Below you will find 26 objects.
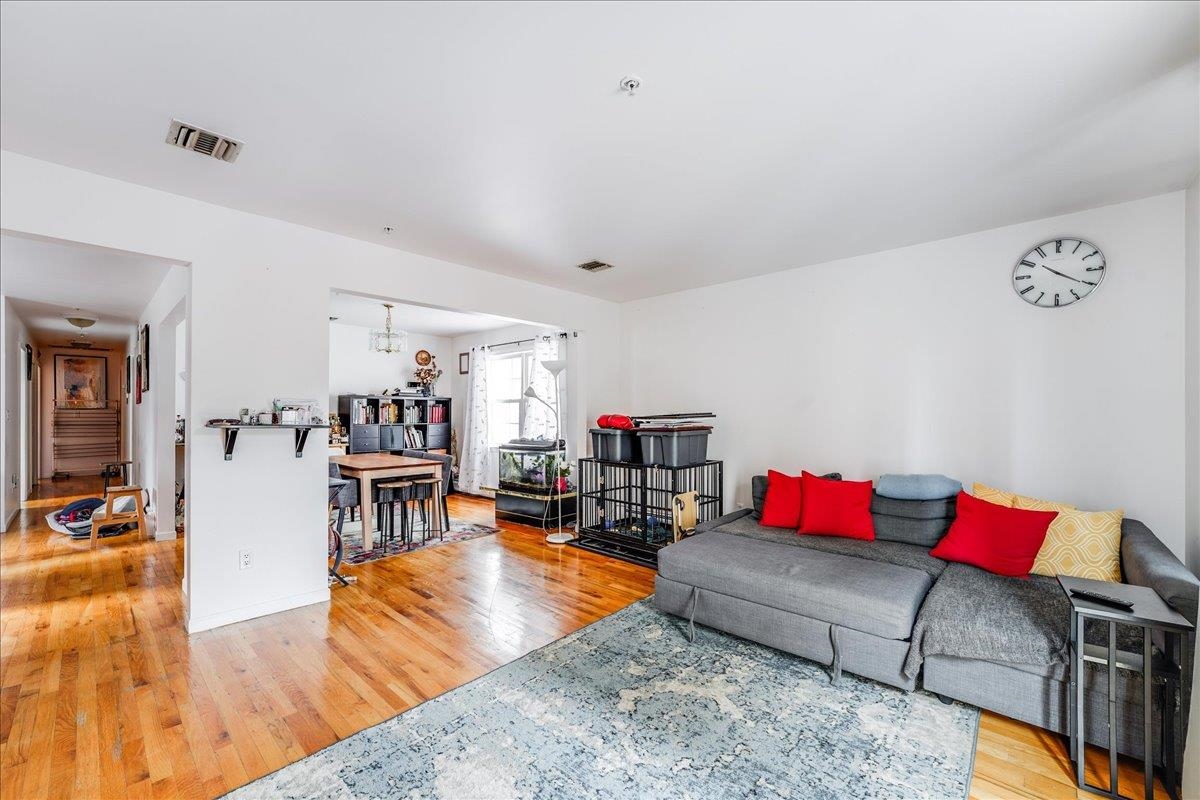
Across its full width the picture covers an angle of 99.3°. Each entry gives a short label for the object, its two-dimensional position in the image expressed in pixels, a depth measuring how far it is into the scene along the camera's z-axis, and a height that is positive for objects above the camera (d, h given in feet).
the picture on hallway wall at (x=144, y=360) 17.74 +1.41
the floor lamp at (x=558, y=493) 15.65 -3.07
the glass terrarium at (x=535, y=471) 17.21 -2.55
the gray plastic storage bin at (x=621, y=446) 14.30 -1.36
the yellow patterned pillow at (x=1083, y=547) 8.08 -2.44
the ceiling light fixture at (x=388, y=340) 19.03 +2.18
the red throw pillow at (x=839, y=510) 10.66 -2.39
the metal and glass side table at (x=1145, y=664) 5.34 -2.97
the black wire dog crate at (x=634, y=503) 14.15 -3.19
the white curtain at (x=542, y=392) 20.08 +0.22
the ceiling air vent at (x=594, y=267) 13.19 +3.46
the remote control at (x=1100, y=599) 5.58 -2.27
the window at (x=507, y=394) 22.19 +0.18
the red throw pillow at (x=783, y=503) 11.41 -2.40
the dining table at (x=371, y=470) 14.20 -2.09
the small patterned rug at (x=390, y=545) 13.98 -4.37
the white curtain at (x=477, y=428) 23.29 -1.37
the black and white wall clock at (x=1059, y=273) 9.57 +2.41
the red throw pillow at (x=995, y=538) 8.43 -2.43
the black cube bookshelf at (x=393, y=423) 21.86 -1.12
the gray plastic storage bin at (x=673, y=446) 13.30 -1.28
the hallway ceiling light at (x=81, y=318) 18.60 +3.04
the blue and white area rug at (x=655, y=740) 5.63 -4.29
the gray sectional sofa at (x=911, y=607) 6.32 -3.13
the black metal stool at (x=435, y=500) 15.62 -3.23
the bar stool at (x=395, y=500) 14.87 -3.07
